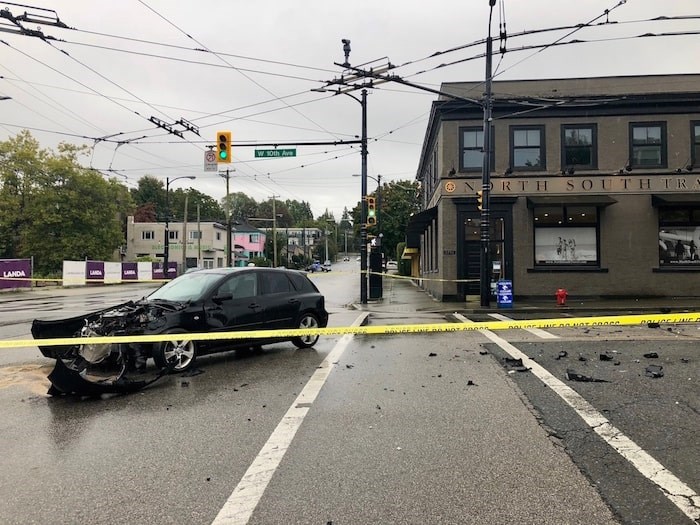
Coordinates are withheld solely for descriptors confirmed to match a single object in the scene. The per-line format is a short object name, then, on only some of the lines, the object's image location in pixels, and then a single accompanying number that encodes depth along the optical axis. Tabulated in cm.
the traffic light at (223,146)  1741
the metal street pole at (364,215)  2025
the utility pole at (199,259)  6172
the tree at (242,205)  13688
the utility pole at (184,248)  4920
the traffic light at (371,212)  2082
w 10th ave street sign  1861
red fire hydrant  1764
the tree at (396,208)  5200
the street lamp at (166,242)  4471
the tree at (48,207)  5150
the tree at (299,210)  17450
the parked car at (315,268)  8532
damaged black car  666
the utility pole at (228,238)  4244
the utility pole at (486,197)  1627
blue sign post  1755
